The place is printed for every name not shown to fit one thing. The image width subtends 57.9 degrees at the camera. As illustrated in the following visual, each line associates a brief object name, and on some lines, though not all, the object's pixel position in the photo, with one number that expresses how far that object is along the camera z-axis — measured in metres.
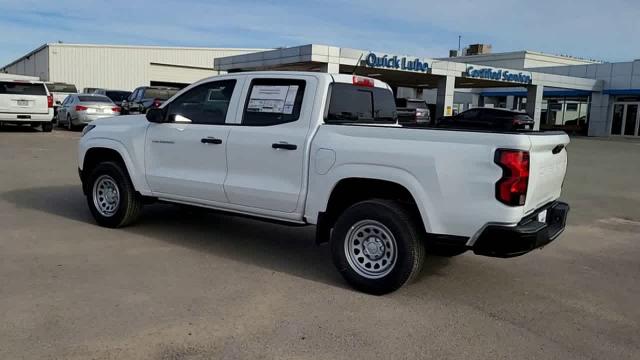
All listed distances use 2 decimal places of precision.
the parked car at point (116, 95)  29.90
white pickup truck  4.37
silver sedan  22.91
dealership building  29.25
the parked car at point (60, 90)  33.62
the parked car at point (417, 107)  26.69
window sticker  5.56
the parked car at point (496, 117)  23.13
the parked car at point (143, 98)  21.64
